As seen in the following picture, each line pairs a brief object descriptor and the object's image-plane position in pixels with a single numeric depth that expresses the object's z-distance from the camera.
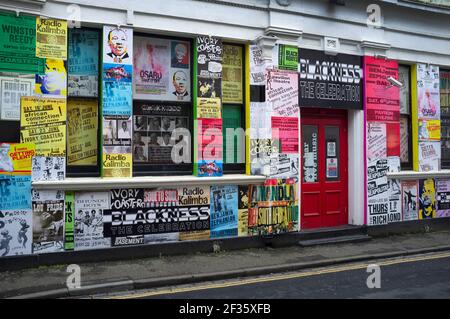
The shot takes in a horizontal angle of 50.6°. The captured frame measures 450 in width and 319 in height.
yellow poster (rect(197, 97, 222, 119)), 9.51
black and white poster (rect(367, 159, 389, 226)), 11.33
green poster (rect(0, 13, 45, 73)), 7.93
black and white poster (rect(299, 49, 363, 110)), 10.61
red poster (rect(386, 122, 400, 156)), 11.73
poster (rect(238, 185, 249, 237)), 9.82
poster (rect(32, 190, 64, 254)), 8.12
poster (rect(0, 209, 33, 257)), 7.86
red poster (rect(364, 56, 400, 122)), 11.41
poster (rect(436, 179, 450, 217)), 12.63
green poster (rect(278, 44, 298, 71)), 10.26
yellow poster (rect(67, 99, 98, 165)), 8.71
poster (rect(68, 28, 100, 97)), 8.72
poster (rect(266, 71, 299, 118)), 10.09
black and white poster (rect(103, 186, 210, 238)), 8.72
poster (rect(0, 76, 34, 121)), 7.92
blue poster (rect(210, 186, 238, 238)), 9.57
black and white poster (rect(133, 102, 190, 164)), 9.24
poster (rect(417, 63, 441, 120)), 12.38
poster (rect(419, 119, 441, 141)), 12.37
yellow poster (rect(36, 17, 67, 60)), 8.17
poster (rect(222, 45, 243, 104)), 10.04
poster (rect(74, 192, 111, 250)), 8.42
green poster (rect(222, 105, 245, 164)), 10.02
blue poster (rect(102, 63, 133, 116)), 8.70
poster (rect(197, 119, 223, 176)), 9.48
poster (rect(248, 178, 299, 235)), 9.95
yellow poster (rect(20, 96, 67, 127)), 8.04
